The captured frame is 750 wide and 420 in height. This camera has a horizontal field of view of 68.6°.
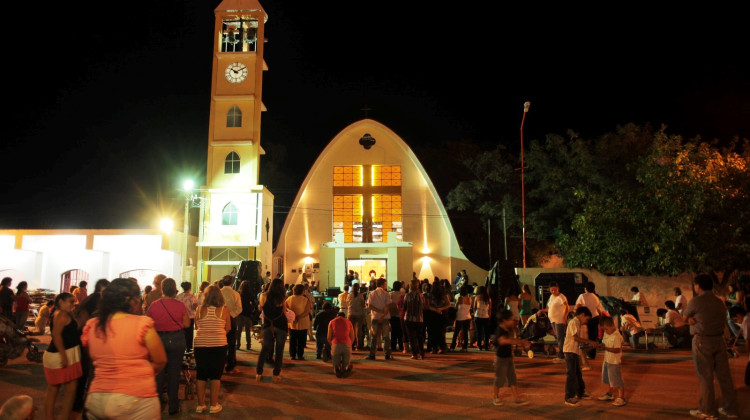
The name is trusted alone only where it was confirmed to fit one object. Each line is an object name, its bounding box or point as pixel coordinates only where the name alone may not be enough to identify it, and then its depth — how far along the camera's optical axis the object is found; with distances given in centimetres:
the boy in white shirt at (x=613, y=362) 704
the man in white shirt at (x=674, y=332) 1283
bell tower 2519
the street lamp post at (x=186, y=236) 2250
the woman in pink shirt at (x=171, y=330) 629
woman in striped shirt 646
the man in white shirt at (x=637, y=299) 1536
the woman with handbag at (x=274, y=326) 854
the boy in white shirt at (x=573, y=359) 705
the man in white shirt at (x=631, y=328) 1238
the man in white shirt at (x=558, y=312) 1020
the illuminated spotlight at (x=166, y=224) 2265
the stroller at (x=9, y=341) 940
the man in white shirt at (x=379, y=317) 1105
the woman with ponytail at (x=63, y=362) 553
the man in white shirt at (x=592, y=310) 1078
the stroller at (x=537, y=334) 1174
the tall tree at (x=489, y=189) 3134
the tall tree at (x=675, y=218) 1756
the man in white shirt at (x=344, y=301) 1335
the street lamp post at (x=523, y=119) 1922
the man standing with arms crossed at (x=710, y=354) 637
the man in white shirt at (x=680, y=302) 1352
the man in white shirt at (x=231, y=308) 880
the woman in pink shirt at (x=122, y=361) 348
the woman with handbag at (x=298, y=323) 987
